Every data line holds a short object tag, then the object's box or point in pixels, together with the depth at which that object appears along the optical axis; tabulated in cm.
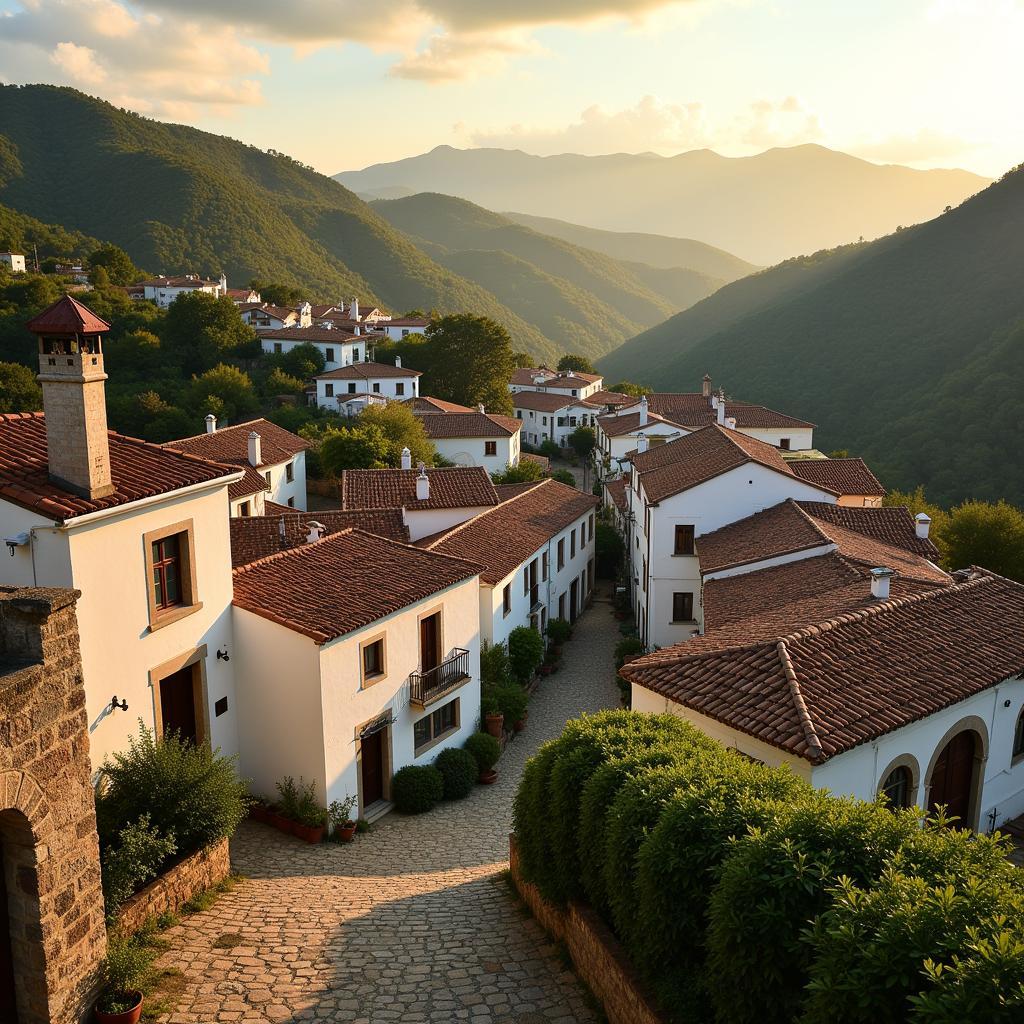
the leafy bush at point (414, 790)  1869
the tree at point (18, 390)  5622
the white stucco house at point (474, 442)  5744
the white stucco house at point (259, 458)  3725
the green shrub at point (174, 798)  1207
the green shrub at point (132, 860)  1050
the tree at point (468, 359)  7538
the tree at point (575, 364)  11106
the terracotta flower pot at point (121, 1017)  868
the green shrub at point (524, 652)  2761
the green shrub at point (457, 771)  1998
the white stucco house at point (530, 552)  2788
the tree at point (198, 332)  7306
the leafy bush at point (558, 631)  3272
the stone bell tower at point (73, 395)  1320
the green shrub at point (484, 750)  2133
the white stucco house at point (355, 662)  1653
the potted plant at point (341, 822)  1661
